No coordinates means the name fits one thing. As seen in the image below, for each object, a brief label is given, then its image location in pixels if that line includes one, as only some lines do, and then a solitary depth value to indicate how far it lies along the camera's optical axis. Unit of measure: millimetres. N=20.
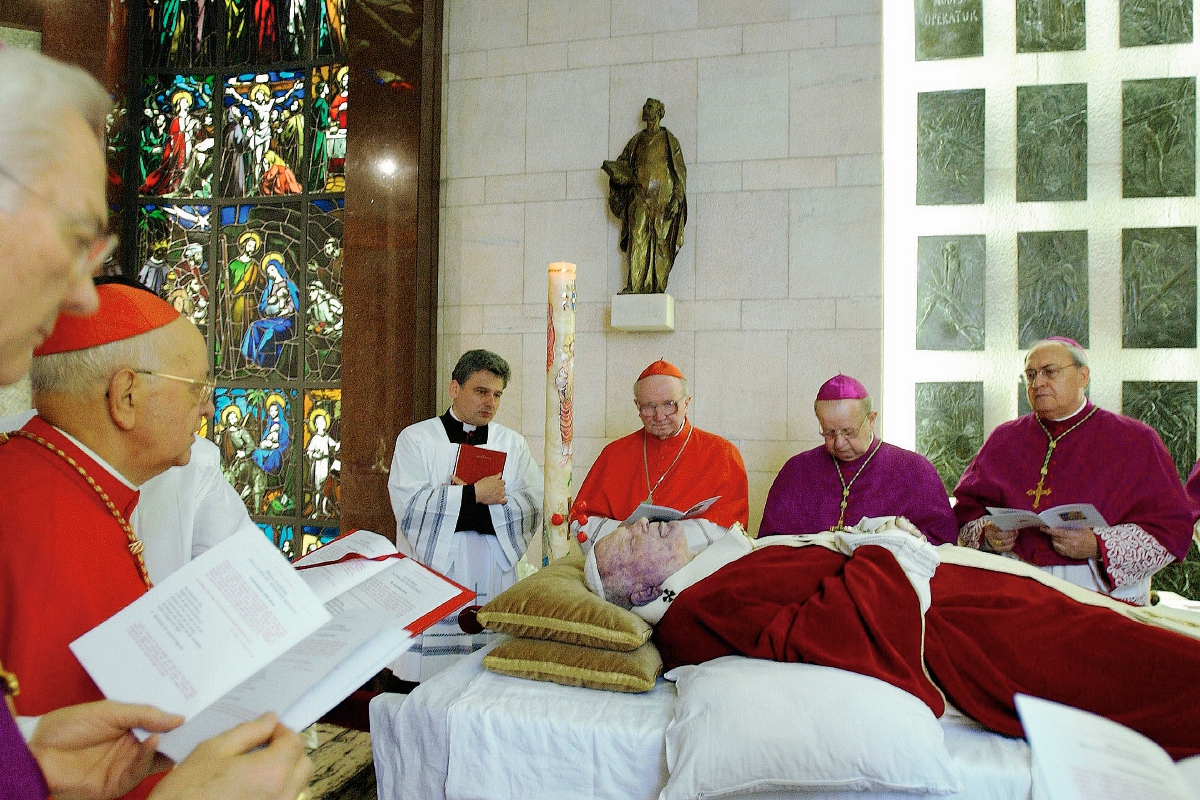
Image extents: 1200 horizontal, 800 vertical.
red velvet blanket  2502
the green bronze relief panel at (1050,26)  5824
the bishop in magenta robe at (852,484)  4438
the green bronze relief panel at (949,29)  5977
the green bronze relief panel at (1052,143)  5781
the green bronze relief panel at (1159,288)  5547
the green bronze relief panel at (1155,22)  5652
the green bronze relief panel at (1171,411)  5551
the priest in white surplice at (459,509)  4449
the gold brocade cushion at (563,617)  2945
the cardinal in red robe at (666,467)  4680
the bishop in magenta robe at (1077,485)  3988
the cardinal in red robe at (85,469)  1423
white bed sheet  2584
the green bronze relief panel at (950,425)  5875
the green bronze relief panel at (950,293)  5906
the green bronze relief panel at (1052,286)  5738
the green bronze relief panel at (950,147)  5953
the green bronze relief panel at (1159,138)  5586
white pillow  2311
